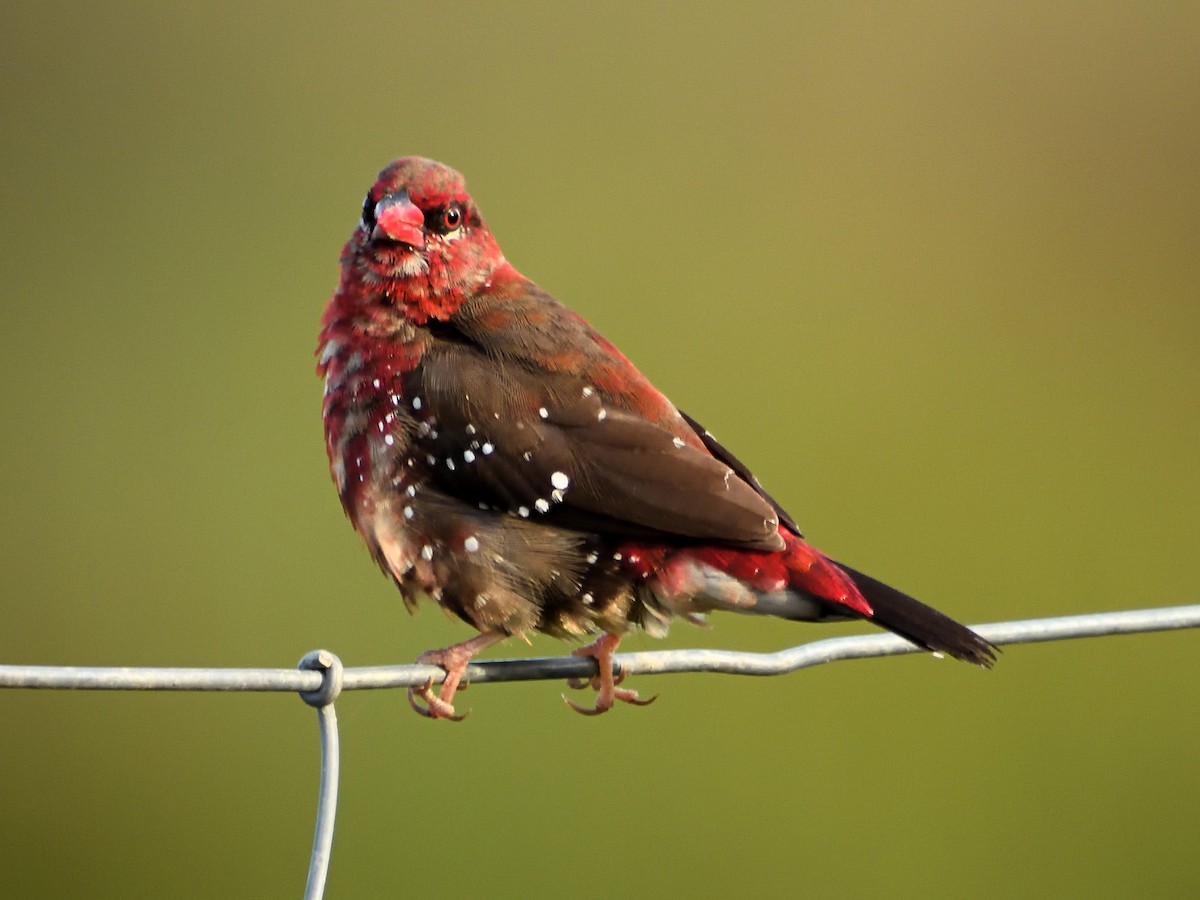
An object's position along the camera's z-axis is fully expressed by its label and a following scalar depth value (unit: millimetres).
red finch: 6371
